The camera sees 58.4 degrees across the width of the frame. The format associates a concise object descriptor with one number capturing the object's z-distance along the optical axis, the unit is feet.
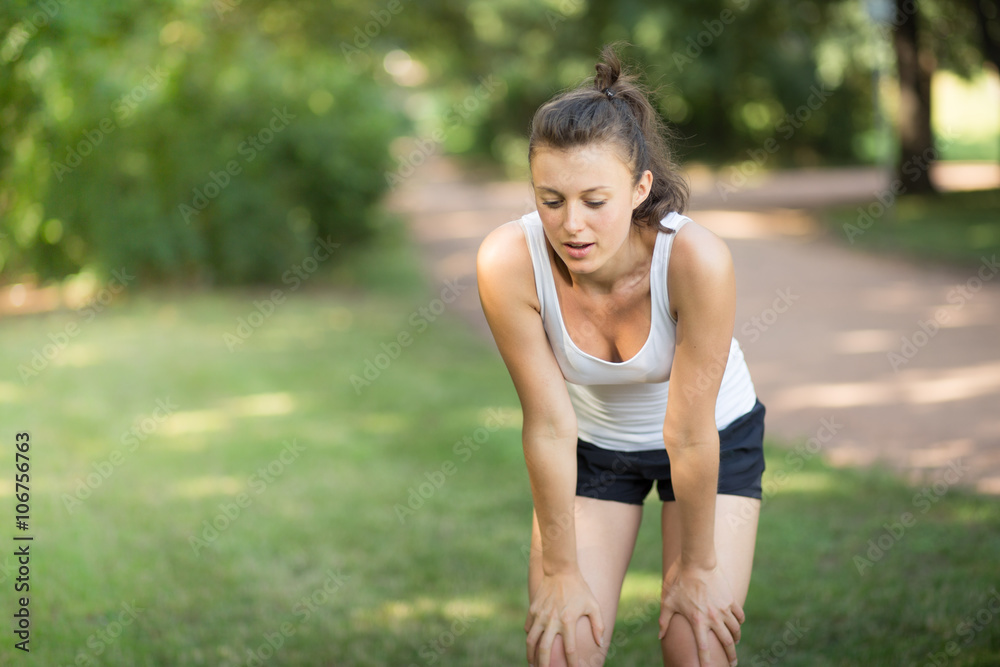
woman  7.48
